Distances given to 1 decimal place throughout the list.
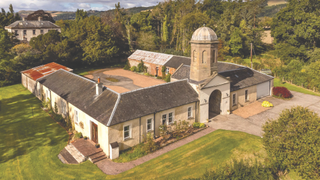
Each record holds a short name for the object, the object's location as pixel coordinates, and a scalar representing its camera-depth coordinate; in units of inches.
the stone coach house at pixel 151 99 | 839.7
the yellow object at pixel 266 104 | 1254.8
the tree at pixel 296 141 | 577.3
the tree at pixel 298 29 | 1920.5
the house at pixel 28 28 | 2726.4
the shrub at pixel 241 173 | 584.1
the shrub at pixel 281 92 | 1370.6
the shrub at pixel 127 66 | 2234.3
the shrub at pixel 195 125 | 1010.7
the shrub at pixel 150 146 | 832.3
